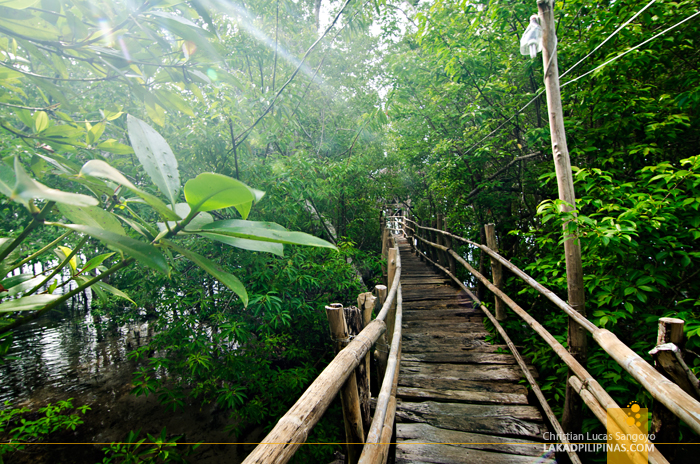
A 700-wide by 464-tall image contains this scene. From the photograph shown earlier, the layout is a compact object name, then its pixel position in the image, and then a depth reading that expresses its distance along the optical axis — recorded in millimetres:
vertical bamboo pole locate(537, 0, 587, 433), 2166
